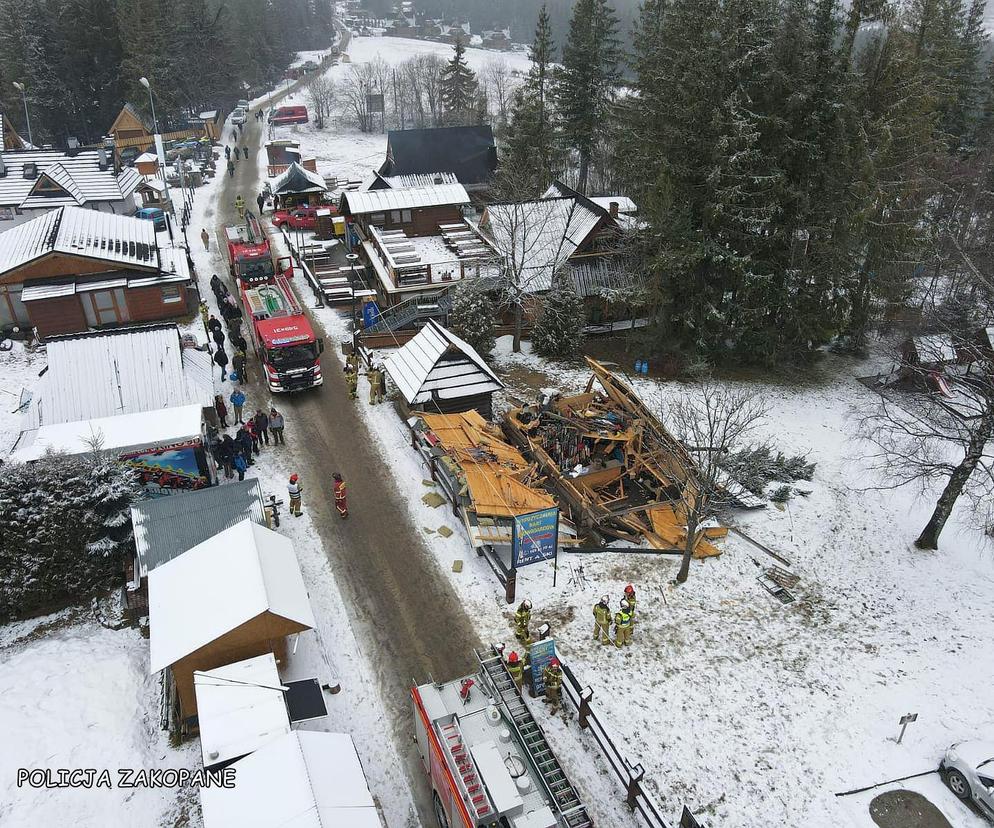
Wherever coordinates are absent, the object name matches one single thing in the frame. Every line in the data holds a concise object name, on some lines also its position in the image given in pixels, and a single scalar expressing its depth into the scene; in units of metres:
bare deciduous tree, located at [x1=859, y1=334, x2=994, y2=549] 17.48
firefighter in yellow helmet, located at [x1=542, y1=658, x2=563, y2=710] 13.93
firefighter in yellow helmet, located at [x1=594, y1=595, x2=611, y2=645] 15.20
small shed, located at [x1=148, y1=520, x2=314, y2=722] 12.62
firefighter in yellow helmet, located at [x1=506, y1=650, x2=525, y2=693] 13.65
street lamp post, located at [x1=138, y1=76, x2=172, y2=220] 42.68
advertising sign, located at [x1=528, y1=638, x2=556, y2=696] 14.04
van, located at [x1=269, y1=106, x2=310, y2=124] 81.06
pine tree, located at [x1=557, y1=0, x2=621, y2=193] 44.81
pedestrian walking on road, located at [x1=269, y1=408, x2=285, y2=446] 22.22
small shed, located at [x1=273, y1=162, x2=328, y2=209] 44.59
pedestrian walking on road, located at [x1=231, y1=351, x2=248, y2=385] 26.48
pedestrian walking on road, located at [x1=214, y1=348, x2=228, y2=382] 26.00
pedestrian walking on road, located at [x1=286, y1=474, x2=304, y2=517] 19.27
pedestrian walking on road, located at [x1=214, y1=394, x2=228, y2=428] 22.88
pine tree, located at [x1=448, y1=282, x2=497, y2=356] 28.09
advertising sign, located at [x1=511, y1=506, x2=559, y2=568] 16.16
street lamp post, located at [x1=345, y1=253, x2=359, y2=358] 35.09
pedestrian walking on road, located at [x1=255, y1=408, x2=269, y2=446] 22.09
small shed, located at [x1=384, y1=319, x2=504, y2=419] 22.12
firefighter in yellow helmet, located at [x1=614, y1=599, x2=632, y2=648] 15.00
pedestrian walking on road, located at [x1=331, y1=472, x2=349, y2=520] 19.09
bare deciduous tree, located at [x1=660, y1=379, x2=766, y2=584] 16.59
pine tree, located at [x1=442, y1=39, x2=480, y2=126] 70.74
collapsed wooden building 19.14
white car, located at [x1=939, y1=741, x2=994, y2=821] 12.40
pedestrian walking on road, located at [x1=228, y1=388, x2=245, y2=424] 23.27
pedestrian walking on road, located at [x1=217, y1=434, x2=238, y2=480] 20.34
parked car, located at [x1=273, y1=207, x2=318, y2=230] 44.00
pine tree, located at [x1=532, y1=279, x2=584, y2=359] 29.00
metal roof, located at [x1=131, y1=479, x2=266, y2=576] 15.16
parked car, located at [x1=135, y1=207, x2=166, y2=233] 42.15
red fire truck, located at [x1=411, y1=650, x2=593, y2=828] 10.18
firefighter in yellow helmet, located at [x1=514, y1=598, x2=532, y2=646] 14.99
